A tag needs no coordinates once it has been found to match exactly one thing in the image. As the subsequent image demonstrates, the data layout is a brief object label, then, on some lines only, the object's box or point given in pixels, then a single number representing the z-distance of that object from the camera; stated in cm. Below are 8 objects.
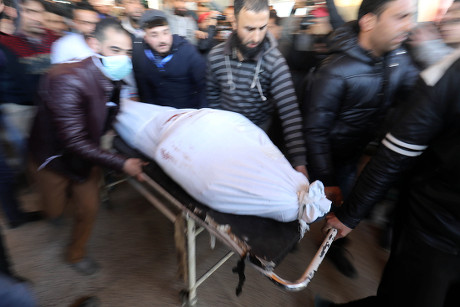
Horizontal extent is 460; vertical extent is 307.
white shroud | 98
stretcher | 90
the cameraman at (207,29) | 365
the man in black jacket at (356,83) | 116
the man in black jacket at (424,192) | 76
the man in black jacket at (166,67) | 194
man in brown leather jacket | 129
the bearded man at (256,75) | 142
